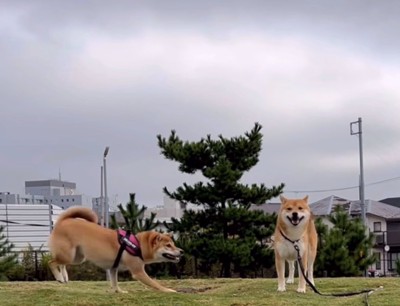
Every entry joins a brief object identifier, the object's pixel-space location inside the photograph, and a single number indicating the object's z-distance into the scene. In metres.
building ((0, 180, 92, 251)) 27.33
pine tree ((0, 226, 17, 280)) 18.75
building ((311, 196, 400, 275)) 39.15
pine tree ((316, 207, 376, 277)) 18.77
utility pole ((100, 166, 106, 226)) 27.83
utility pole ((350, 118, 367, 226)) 27.74
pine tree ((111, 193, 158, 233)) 19.25
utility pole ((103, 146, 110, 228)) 26.04
